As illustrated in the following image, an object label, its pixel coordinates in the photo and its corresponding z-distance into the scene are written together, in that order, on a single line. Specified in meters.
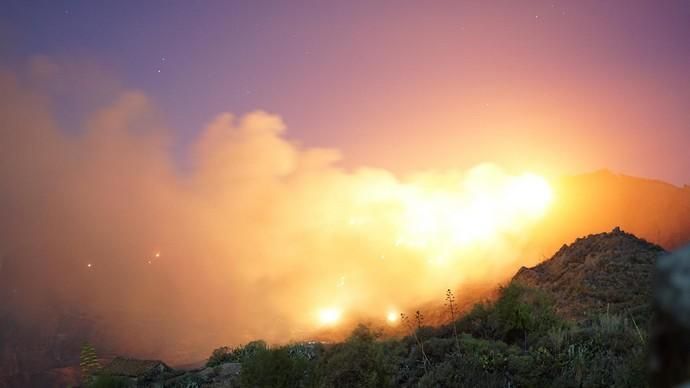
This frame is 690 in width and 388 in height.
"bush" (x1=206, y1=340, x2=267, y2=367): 28.40
